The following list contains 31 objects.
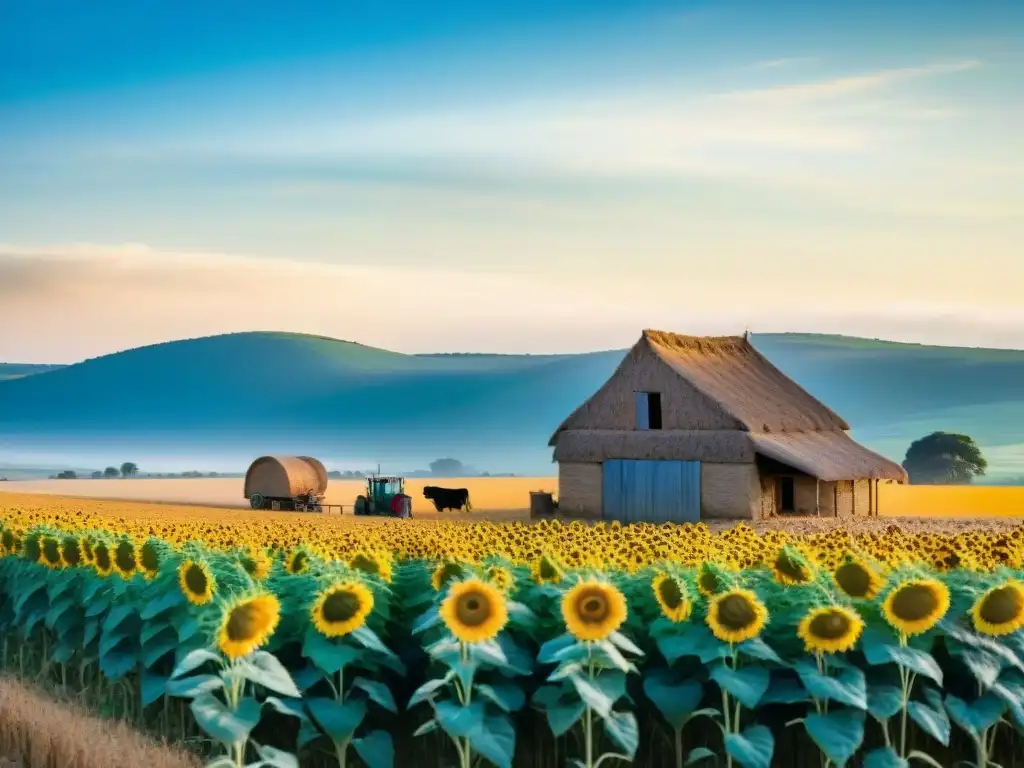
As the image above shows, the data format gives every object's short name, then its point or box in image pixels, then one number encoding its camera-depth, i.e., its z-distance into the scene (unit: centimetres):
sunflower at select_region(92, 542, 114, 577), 1409
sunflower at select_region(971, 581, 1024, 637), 1022
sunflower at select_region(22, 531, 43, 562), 1708
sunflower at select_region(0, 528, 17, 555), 1862
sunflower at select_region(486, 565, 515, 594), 1086
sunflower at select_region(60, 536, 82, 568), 1557
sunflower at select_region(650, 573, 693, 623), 1013
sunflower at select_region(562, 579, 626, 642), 945
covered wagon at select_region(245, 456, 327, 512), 5091
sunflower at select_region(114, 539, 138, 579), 1365
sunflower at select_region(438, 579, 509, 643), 941
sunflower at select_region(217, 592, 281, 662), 922
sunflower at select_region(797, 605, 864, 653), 961
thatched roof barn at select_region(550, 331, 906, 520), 3809
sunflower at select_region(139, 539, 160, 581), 1323
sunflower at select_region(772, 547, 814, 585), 1122
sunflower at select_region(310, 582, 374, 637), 1007
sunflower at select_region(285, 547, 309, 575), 1269
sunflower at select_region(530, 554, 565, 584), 1120
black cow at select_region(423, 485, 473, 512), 5181
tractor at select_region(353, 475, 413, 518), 4625
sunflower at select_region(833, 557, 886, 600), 1045
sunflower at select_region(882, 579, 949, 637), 983
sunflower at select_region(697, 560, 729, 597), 1047
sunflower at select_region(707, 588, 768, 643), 970
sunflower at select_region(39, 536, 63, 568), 1602
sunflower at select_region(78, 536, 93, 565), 1512
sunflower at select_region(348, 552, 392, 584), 1178
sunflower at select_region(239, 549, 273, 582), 1220
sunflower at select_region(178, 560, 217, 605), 1090
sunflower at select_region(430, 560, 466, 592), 1131
